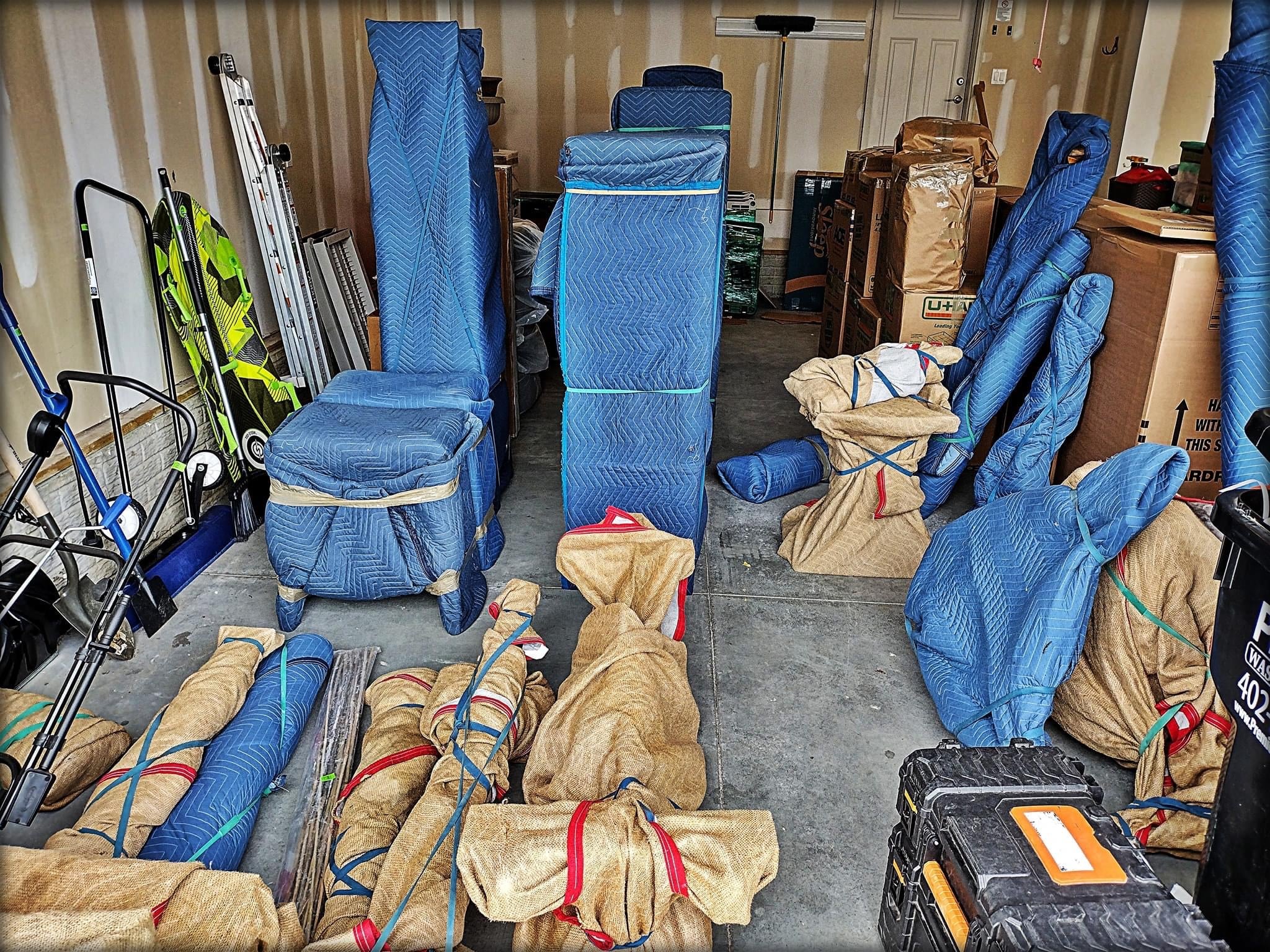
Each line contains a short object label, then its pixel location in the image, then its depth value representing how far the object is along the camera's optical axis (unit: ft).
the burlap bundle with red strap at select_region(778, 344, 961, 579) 10.98
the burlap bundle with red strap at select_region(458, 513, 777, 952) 5.14
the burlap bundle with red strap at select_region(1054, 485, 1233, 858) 6.96
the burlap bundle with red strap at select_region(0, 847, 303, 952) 4.43
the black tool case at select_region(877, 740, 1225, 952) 3.92
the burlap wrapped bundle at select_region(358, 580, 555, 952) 5.62
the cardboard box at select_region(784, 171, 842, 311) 24.62
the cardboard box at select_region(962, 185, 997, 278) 14.51
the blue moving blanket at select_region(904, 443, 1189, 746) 7.21
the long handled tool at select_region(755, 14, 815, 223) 23.20
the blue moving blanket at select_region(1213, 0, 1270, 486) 8.53
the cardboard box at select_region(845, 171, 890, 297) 15.66
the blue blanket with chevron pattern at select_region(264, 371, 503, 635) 8.94
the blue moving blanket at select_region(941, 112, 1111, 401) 11.30
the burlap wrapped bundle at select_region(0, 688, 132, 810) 6.95
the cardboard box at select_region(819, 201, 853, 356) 17.69
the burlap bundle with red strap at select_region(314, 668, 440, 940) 6.04
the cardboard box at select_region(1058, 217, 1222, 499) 9.51
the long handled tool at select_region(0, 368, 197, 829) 5.84
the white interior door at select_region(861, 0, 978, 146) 23.71
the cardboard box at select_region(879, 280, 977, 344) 13.17
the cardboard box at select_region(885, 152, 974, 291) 12.76
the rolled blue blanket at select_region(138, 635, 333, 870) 6.47
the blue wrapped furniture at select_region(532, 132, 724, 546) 9.10
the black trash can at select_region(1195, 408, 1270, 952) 4.10
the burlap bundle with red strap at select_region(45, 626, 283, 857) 6.21
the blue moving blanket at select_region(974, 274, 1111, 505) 10.74
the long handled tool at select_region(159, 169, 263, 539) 10.37
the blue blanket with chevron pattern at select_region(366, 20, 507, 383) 10.57
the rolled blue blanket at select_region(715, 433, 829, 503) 13.00
